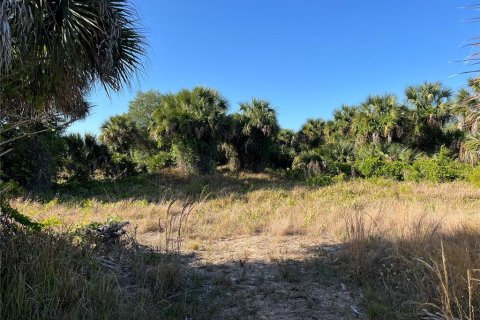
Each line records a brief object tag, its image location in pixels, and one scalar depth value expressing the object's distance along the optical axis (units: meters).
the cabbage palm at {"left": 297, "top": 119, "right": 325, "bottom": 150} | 26.72
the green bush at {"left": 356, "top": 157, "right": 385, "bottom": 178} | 19.20
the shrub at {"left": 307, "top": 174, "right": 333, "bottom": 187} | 17.12
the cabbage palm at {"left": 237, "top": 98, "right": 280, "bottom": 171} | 21.53
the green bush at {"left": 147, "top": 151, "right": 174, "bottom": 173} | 21.28
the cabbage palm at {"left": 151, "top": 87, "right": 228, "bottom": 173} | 18.67
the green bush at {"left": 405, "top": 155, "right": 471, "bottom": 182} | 17.58
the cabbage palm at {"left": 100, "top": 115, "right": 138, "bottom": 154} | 20.86
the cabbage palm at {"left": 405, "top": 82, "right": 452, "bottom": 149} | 21.61
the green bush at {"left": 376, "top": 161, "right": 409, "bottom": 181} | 18.83
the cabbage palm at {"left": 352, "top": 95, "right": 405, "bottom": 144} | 21.31
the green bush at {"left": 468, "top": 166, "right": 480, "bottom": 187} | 14.74
